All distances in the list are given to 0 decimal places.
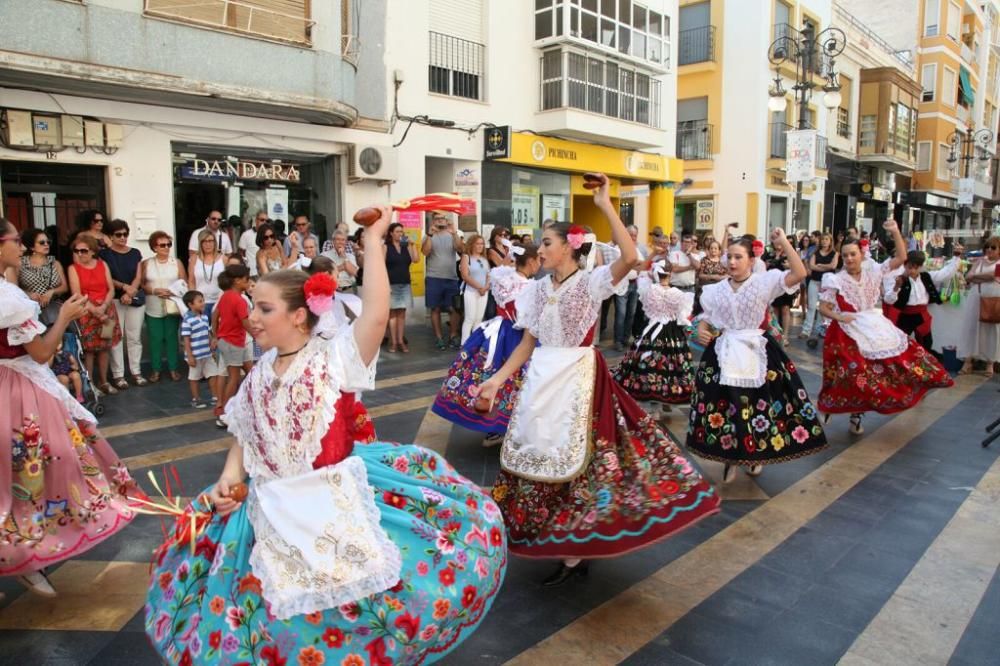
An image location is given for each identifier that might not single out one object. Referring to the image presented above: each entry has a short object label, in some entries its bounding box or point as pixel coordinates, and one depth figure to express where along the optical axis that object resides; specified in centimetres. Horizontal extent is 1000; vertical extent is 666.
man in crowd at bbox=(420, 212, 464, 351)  1173
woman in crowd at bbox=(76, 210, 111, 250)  878
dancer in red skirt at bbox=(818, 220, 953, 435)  654
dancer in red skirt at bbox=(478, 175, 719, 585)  354
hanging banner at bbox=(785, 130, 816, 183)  1333
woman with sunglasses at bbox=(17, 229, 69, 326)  682
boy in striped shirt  752
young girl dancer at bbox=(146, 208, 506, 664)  229
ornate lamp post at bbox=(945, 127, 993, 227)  3803
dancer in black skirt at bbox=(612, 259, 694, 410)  738
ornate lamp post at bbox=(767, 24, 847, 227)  1477
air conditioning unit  1292
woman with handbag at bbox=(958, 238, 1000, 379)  980
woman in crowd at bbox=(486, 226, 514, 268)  1062
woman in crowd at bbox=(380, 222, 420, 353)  1112
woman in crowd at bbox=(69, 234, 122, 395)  785
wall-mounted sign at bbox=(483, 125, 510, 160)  1509
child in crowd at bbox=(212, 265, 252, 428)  686
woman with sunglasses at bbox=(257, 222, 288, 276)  962
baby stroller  671
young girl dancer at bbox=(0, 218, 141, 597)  356
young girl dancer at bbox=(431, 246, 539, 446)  609
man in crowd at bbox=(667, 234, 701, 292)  1162
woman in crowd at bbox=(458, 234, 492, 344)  1083
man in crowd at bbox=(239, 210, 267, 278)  1086
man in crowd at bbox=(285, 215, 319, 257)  1041
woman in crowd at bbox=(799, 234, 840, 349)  1222
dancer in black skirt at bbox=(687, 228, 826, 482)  521
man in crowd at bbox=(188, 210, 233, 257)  919
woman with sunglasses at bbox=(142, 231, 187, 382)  870
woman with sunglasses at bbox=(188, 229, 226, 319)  875
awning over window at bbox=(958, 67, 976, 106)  3919
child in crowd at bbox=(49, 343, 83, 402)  625
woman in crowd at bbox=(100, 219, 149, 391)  846
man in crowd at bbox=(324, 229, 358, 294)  1046
